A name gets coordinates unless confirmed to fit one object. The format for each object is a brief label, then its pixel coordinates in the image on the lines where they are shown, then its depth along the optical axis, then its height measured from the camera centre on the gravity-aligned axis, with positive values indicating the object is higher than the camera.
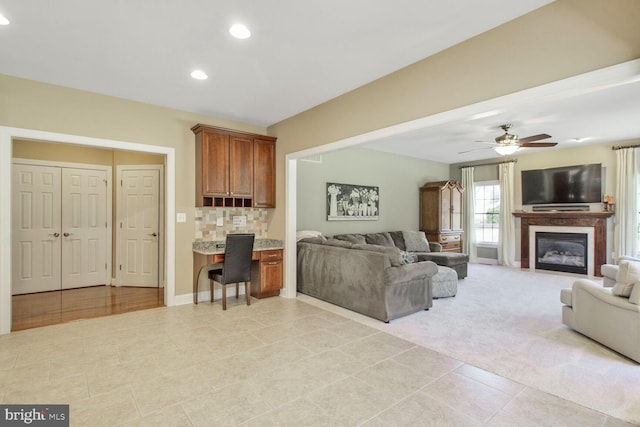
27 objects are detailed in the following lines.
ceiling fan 5.08 +1.16
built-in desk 4.51 -0.73
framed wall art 6.45 +0.27
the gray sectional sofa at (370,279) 3.87 -0.85
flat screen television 6.72 +0.66
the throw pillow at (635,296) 2.83 -0.73
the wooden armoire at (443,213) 8.05 +0.04
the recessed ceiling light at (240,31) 2.54 +1.50
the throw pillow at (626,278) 2.96 -0.60
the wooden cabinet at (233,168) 4.54 +0.71
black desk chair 4.18 -0.63
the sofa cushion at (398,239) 7.18 -0.56
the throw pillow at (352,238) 6.07 -0.45
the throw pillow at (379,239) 6.61 -0.51
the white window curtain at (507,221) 7.81 -0.16
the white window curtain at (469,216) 8.58 -0.04
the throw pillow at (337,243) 4.49 -0.42
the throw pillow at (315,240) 5.00 -0.41
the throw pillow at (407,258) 4.71 -0.66
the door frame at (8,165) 3.41 +0.53
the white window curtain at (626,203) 6.20 +0.22
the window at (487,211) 8.37 +0.10
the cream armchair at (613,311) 2.84 -0.95
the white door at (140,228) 5.66 -0.24
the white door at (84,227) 5.46 -0.22
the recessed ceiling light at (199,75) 3.36 +1.50
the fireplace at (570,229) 6.63 -0.31
